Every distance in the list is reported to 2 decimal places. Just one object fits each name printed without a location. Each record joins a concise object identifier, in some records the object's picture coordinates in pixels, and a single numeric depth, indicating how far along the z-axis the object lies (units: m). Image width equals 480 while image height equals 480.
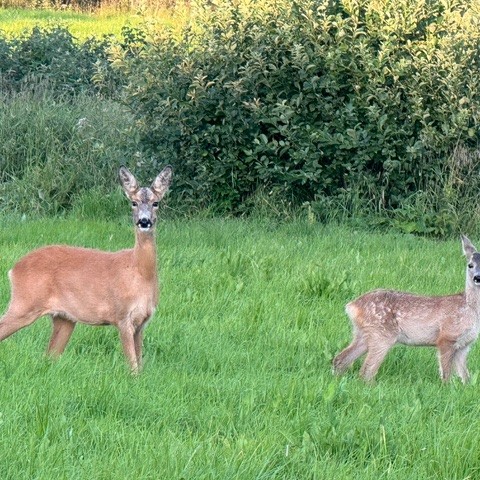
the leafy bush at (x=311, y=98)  26.08
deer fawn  15.33
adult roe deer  14.97
